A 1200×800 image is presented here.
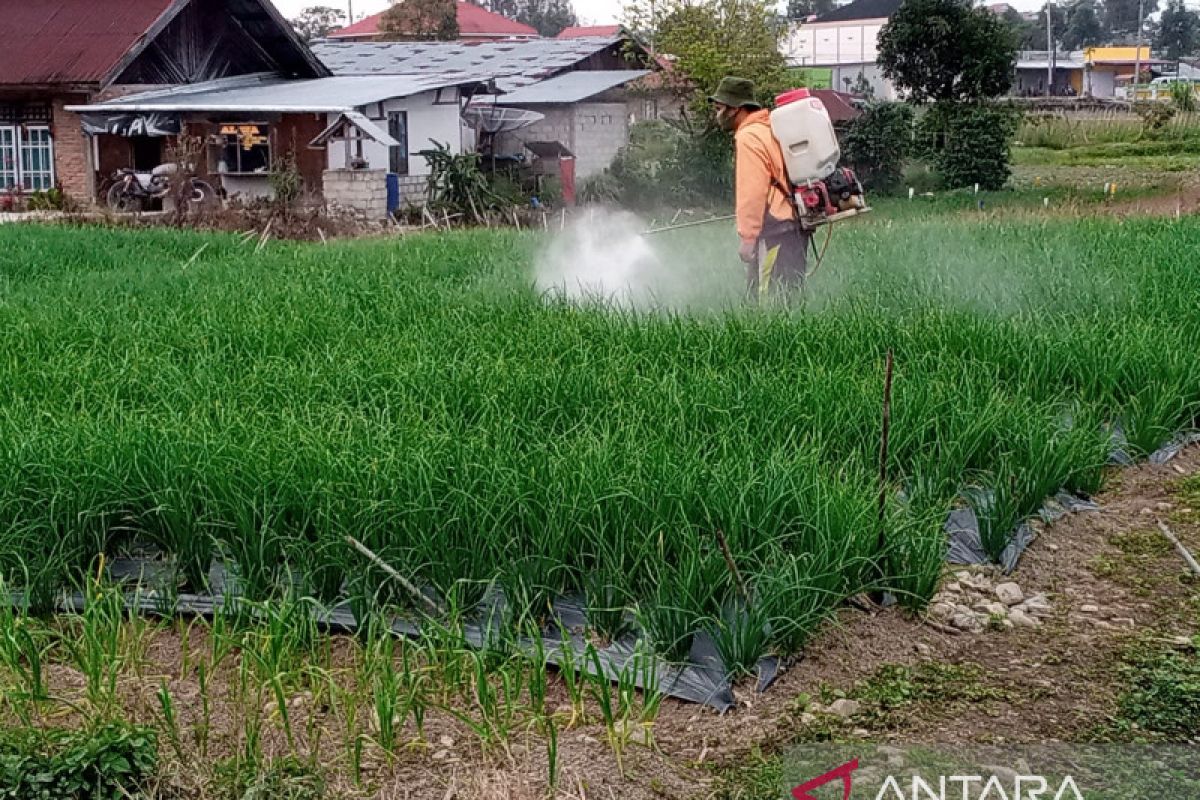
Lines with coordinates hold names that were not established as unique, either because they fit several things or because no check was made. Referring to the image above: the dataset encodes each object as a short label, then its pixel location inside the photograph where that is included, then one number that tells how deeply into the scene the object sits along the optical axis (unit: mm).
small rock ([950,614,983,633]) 4293
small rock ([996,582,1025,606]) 4555
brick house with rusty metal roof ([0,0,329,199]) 21219
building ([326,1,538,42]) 55844
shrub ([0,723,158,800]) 3166
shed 25931
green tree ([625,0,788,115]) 27375
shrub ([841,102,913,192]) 27703
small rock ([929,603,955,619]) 4367
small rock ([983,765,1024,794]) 3213
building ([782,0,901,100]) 71062
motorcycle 20656
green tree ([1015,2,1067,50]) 89750
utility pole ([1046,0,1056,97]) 57716
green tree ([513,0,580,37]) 86181
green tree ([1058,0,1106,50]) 89125
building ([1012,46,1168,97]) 68431
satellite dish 24875
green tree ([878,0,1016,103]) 26875
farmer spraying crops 7922
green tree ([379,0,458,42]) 44000
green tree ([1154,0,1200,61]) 88312
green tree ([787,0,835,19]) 91762
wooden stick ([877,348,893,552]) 4164
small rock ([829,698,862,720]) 3631
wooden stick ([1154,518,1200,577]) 4506
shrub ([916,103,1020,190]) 26891
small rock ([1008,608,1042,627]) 4332
